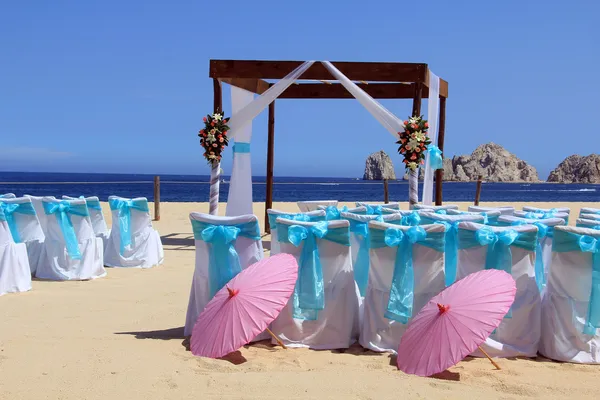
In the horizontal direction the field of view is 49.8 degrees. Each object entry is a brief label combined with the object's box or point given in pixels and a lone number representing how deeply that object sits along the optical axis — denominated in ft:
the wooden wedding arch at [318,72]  30.40
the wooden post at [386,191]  52.08
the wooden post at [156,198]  46.97
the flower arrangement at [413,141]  29.04
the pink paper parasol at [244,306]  12.94
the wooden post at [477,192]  51.19
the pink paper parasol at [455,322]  11.69
